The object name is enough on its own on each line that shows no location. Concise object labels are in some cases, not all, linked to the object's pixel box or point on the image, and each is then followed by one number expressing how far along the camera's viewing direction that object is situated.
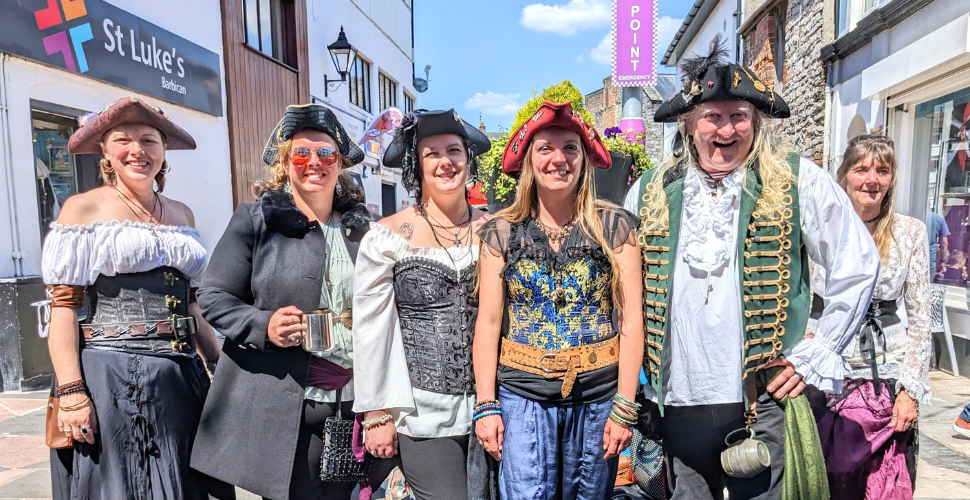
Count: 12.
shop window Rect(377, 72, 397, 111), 14.44
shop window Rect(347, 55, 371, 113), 12.38
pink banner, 8.42
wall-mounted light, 10.42
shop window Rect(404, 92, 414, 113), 16.92
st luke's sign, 4.74
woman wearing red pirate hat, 1.82
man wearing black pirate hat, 1.79
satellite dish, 17.84
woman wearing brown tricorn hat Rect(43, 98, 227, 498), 2.03
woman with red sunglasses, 1.99
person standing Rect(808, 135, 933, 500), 2.27
